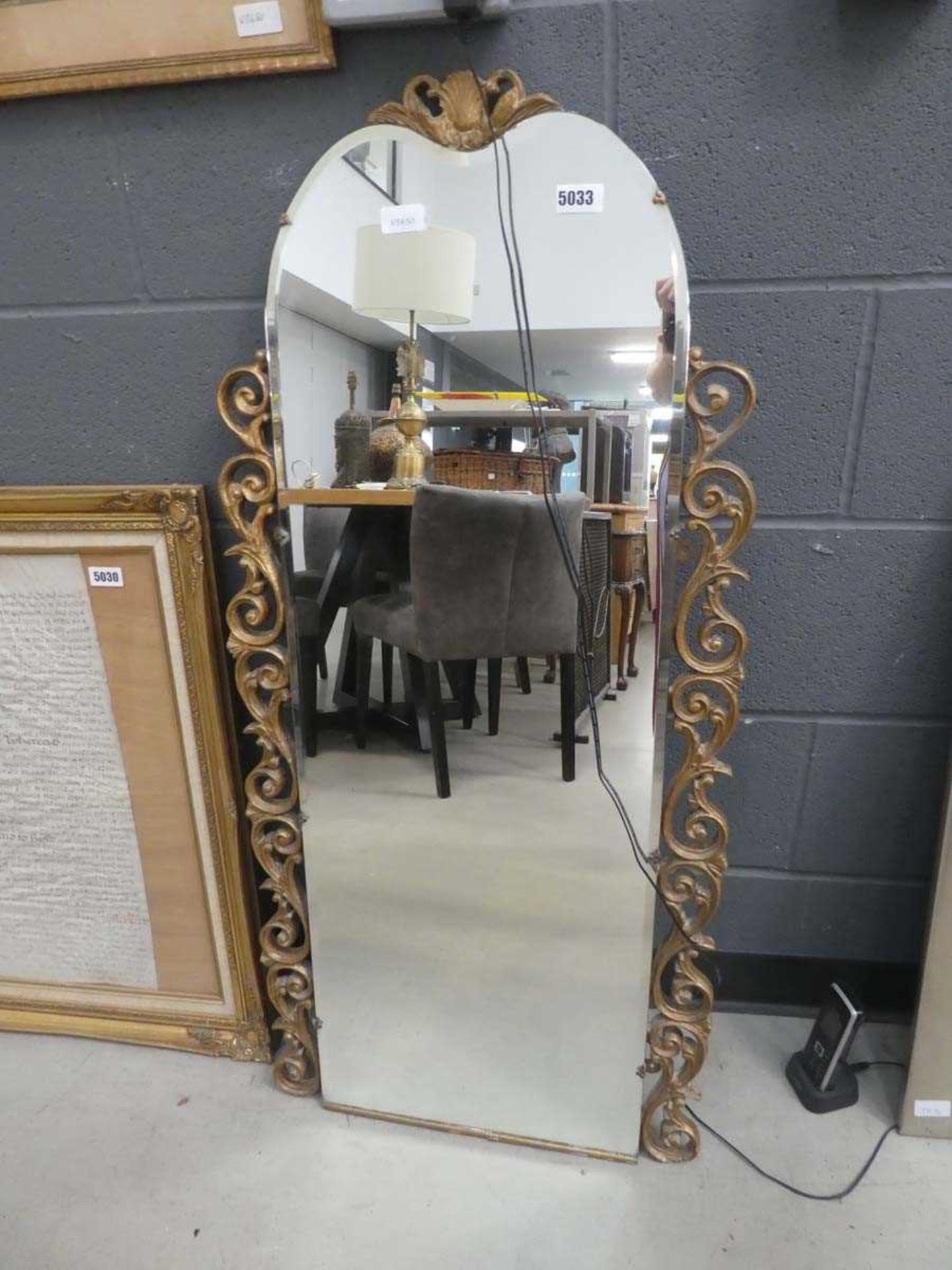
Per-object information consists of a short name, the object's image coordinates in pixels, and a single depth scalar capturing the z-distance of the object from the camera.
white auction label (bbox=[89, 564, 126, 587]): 0.91
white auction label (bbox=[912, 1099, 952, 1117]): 0.91
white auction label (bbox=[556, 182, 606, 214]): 0.75
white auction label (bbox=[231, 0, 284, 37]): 0.77
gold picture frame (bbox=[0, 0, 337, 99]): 0.78
